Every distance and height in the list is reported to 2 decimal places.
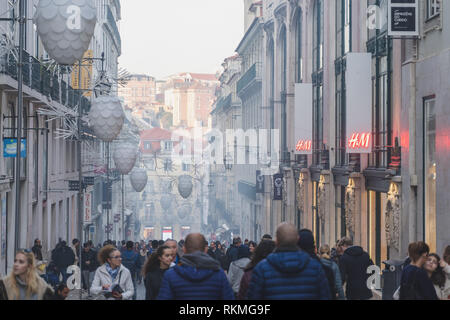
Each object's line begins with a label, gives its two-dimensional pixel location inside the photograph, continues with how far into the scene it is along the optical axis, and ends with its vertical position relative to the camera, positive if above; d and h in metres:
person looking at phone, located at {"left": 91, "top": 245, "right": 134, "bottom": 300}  9.92 -1.31
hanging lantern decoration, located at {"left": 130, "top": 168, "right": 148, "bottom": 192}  36.44 -0.46
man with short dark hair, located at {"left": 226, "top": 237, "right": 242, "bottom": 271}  18.47 -1.89
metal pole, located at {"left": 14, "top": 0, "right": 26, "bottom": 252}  15.35 +0.76
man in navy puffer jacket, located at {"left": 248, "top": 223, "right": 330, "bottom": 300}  6.46 -0.87
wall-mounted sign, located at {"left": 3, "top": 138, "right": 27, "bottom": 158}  20.25 +0.51
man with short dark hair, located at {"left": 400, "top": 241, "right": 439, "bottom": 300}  8.12 -1.17
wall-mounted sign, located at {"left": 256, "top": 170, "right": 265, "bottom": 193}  49.72 -0.89
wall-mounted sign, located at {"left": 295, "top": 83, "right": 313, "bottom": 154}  34.25 +2.22
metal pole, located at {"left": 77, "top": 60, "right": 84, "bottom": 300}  18.59 -0.36
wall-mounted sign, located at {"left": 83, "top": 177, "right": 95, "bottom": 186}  35.94 -0.57
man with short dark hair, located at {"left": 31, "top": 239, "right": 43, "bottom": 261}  22.97 -2.32
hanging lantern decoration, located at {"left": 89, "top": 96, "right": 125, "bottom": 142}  19.44 +1.18
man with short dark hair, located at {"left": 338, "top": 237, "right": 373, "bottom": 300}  11.68 -1.50
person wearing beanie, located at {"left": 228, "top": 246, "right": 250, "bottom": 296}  10.77 -1.36
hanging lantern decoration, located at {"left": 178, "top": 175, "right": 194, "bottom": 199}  41.53 -0.92
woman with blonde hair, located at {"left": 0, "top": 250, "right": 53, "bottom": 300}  7.69 -1.08
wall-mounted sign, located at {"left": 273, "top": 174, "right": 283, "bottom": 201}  42.56 -0.97
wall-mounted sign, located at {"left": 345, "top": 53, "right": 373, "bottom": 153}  23.20 +1.87
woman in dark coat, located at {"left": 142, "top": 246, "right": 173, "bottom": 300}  9.48 -1.17
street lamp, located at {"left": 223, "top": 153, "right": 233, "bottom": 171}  65.81 +0.50
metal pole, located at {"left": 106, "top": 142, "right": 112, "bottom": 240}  46.81 -1.86
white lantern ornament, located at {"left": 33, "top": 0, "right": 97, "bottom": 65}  14.13 +2.42
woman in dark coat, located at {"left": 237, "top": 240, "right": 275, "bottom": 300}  8.78 -0.92
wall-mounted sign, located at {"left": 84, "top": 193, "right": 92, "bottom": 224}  40.93 -2.00
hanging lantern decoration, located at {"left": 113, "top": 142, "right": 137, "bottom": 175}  28.70 +0.44
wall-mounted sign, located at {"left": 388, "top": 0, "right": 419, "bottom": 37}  19.14 +3.46
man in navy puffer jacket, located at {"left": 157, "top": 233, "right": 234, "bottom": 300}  6.75 -0.93
